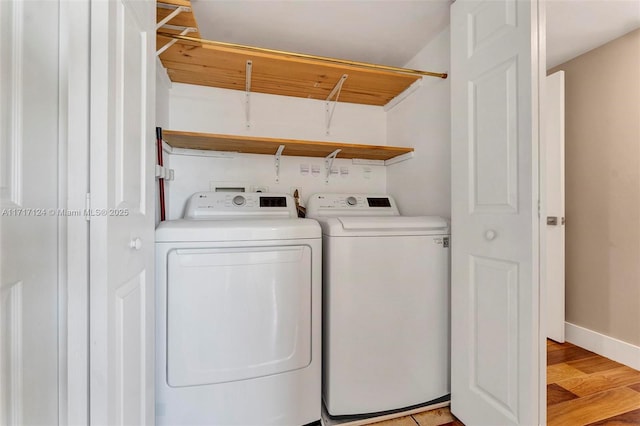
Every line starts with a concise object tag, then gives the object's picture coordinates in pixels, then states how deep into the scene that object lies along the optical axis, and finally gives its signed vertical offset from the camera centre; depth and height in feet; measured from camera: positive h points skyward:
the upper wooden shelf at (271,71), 4.87 +2.89
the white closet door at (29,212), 1.66 +0.01
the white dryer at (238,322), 3.69 -1.52
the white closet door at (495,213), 3.33 +0.00
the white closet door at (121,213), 2.10 +0.00
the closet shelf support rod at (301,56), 4.52 +2.89
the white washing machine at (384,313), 4.29 -1.59
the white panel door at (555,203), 6.57 +0.24
